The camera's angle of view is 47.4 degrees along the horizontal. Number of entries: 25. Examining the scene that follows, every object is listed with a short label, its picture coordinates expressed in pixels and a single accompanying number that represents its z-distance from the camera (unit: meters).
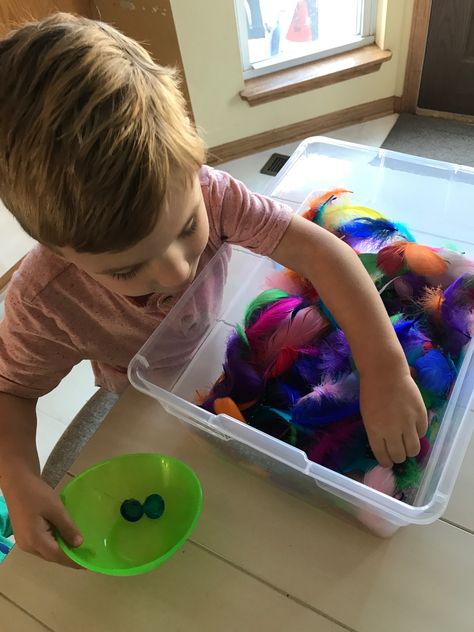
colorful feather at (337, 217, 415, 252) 0.74
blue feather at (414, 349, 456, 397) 0.59
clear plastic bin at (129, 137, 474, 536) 0.51
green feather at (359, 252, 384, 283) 0.71
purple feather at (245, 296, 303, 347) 0.67
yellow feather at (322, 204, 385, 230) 0.75
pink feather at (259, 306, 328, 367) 0.66
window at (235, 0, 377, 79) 1.48
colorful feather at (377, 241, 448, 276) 0.68
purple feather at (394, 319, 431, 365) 0.61
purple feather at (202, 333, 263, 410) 0.63
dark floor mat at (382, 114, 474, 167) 1.45
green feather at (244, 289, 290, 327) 0.70
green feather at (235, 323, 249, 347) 0.67
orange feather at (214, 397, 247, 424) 0.60
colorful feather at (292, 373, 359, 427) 0.58
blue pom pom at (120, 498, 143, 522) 0.58
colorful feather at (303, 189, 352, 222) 0.78
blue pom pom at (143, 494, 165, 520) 0.58
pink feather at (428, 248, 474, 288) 0.67
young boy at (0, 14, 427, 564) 0.42
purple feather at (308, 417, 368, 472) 0.56
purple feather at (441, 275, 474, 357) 0.63
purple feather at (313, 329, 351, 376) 0.62
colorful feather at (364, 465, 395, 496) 0.53
